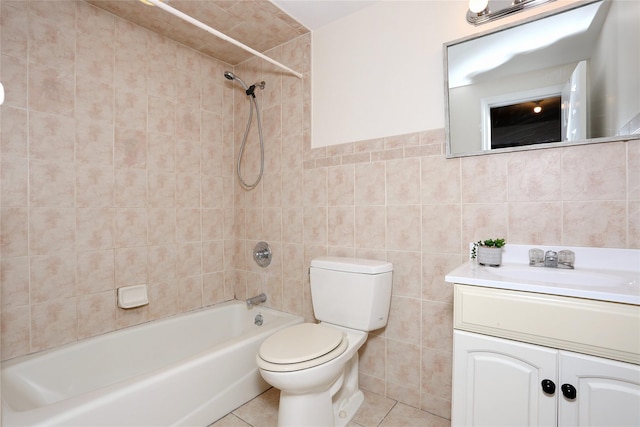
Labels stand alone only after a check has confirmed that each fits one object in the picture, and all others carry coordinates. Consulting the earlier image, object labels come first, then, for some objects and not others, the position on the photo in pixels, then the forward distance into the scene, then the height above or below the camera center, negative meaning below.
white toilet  1.26 -0.60
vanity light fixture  1.32 +0.89
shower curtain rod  1.28 +0.88
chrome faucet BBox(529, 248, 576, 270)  1.23 -0.20
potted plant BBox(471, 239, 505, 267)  1.29 -0.18
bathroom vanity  0.85 -0.42
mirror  1.16 +0.54
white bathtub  1.12 -0.75
